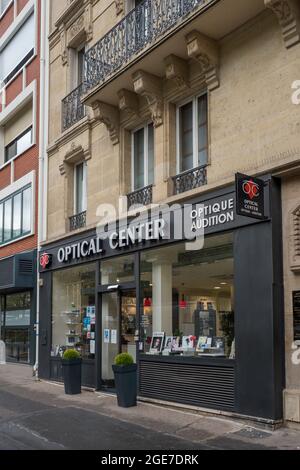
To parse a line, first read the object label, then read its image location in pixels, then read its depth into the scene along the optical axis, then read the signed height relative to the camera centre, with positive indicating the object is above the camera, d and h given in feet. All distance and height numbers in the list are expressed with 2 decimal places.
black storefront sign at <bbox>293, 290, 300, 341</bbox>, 27.86 -0.62
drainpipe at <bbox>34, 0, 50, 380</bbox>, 52.85 +15.87
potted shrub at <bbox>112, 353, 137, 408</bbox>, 34.17 -4.74
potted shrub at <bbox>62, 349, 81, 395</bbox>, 40.22 -5.03
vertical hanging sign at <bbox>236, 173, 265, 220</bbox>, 28.25 +5.27
